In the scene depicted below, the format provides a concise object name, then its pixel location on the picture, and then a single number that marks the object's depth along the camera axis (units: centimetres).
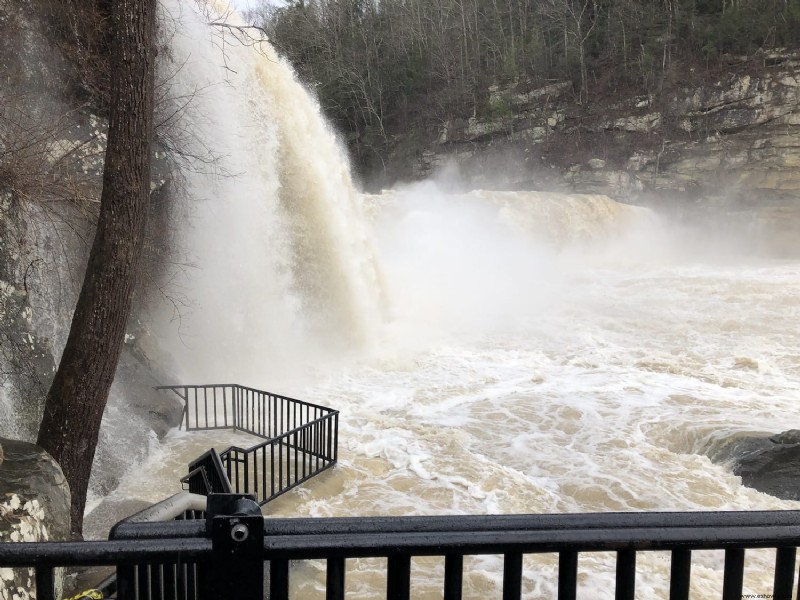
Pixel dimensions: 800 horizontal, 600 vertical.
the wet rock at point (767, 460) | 703
